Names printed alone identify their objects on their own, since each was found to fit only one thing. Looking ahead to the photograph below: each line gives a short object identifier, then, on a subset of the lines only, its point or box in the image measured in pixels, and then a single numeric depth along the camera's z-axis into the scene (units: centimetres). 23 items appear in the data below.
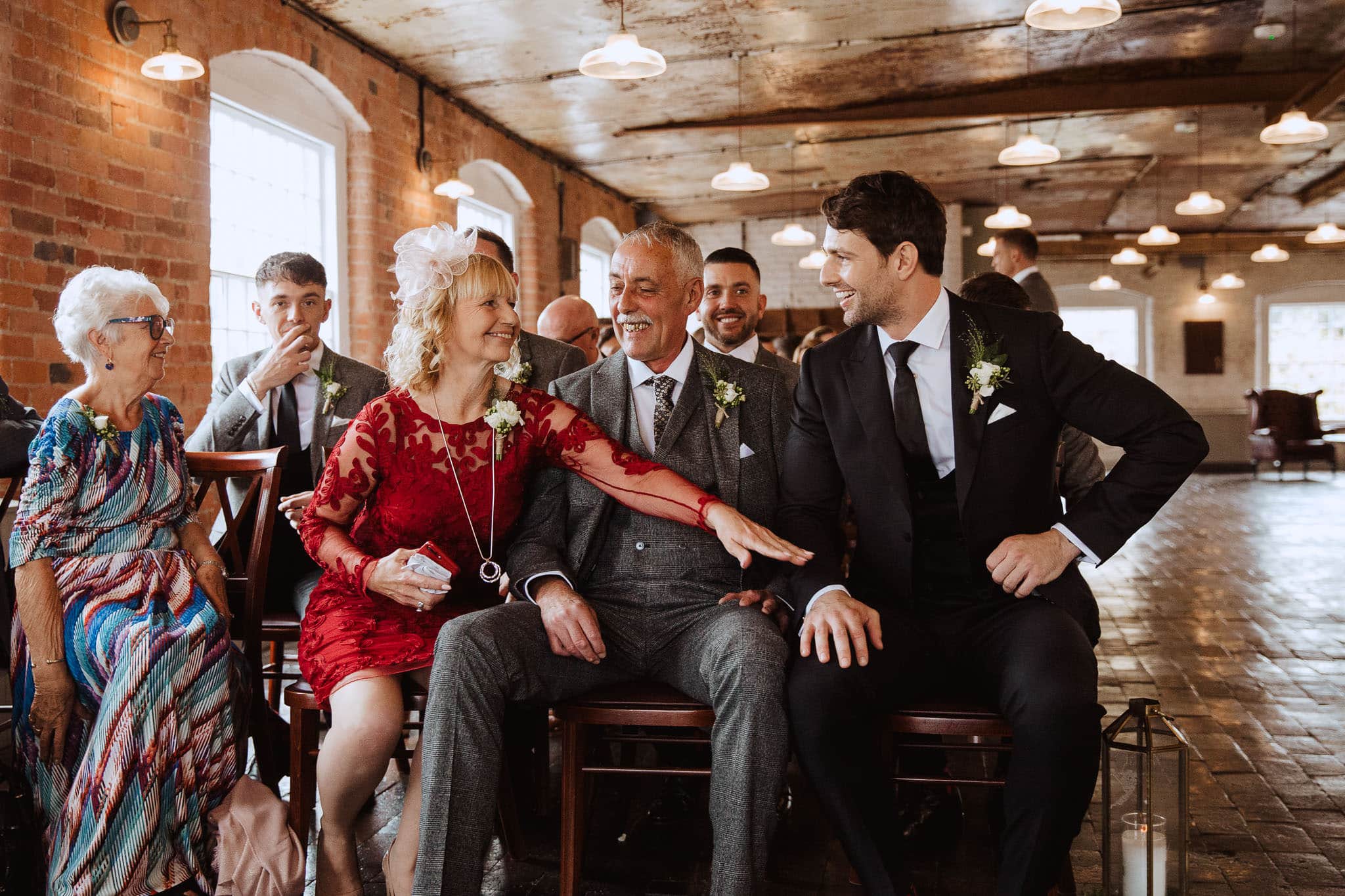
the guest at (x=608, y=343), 646
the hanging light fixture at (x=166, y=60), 517
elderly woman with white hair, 250
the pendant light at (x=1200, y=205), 1021
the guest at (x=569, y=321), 526
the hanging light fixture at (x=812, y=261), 1275
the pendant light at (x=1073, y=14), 551
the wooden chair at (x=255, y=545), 299
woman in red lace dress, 256
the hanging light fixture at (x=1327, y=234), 1327
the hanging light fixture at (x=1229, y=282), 1695
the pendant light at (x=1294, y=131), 762
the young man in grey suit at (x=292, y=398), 358
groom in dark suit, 221
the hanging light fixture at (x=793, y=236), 1170
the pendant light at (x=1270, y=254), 1673
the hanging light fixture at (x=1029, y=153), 834
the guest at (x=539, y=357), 377
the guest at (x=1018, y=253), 654
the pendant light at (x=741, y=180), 873
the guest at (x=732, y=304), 488
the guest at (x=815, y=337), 634
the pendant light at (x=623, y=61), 594
